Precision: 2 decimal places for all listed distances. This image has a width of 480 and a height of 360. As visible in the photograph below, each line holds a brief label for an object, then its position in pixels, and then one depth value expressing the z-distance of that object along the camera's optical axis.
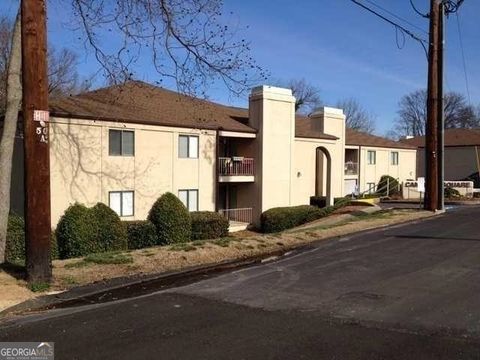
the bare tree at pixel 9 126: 12.67
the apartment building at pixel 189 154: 24.44
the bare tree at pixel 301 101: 76.75
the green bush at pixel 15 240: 20.52
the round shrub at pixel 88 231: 22.62
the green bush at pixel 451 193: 35.75
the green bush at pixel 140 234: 25.23
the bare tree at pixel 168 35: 14.08
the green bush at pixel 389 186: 46.53
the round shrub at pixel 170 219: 26.45
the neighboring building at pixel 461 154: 55.72
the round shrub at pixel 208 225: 27.97
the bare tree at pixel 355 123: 93.50
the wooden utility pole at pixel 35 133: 8.98
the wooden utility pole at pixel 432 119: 23.50
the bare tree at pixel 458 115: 103.56
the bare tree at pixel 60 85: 41.34
